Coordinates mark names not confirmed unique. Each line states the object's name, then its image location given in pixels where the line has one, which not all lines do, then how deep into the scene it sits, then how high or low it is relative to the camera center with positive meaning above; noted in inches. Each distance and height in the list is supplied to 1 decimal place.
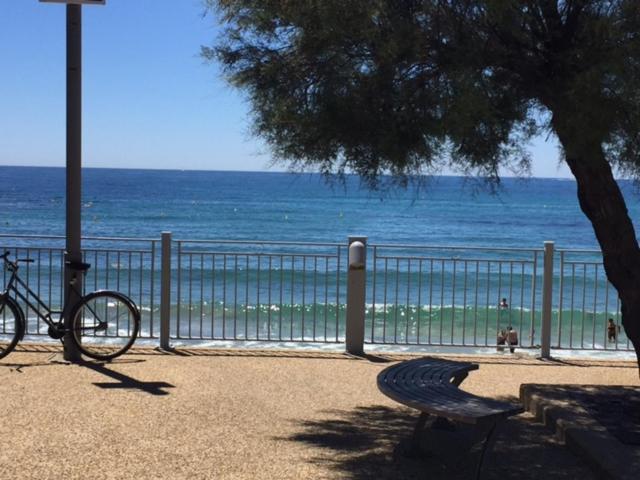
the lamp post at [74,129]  304.8 +20.3
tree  181.5 +26.7
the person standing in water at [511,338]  377.3 -63.5
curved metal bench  178.2 -45.1
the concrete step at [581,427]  193.0 -59.1
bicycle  315.9 -48.8
